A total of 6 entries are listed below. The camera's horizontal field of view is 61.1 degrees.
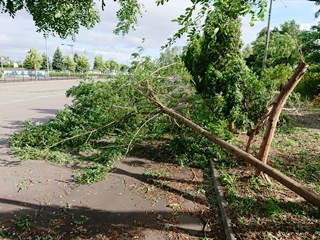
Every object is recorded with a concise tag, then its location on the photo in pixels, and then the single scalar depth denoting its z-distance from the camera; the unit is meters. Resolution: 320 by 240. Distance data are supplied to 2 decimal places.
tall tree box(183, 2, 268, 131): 6.70
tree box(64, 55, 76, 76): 54.50
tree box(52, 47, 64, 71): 69.49
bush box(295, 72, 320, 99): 17.61
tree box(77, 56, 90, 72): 54.16
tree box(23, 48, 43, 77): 39.22
